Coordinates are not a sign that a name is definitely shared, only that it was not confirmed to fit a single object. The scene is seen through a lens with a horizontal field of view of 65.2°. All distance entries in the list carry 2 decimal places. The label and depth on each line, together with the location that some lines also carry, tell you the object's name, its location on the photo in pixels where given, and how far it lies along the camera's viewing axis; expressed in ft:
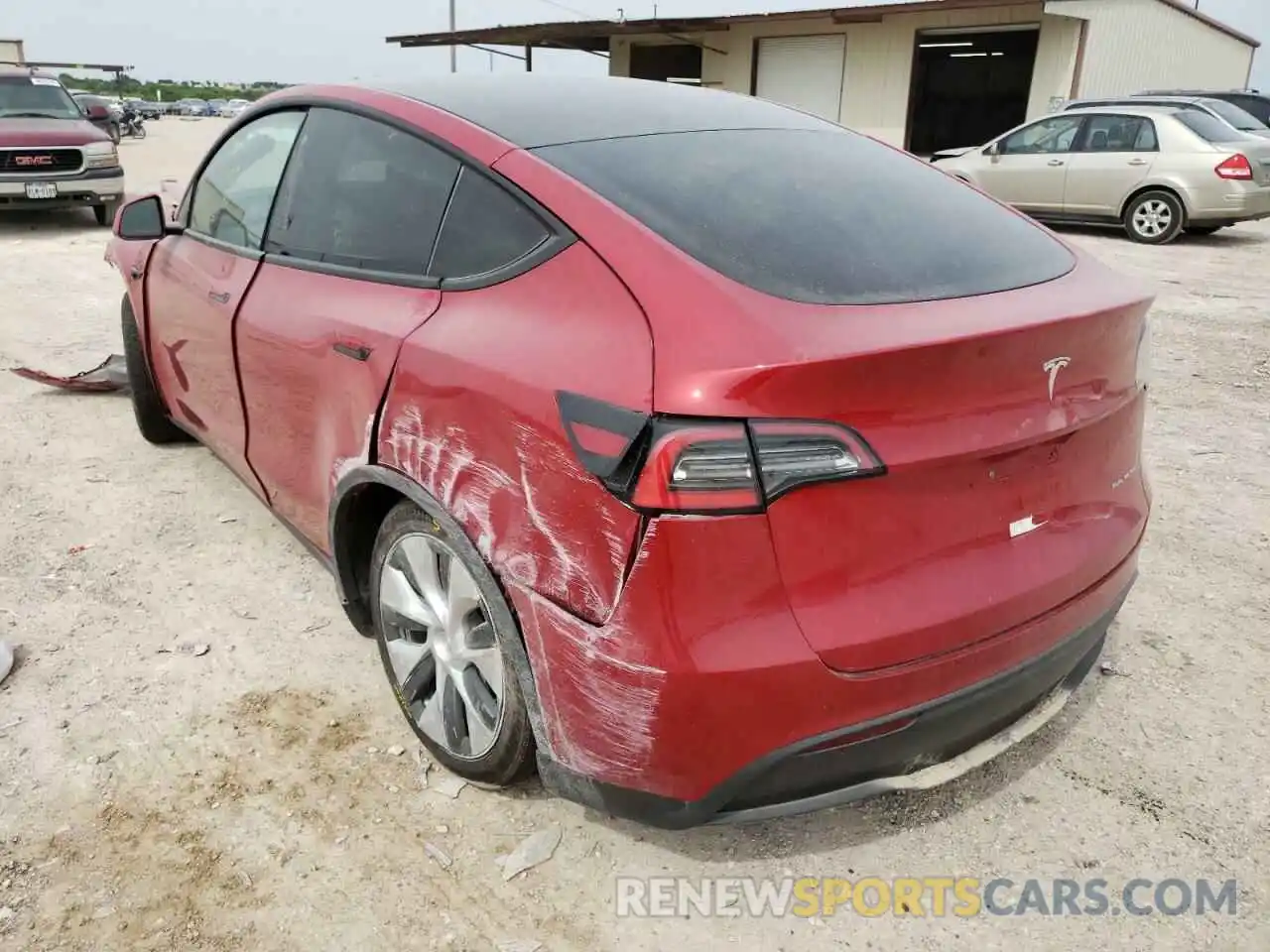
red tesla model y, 5.69
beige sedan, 36.17
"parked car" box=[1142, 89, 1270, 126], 57.21
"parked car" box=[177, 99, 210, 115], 240.12
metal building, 63.05
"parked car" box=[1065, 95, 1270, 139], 39.11
